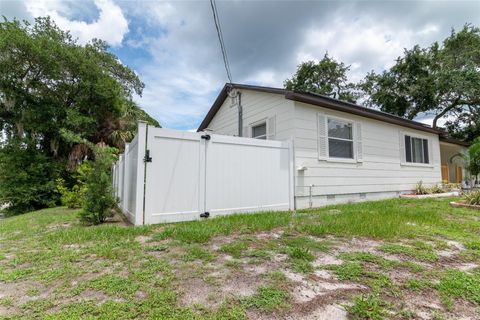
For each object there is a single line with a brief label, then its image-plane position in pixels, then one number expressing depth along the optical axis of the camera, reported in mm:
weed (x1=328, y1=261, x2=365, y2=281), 2316
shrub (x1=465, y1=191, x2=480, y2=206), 6402
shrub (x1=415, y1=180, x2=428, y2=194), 9523
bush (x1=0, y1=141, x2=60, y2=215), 10659
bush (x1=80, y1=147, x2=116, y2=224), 4875
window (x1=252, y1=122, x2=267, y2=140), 7797
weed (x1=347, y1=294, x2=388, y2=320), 1724
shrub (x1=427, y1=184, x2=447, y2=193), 9695
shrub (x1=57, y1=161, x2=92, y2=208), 8680
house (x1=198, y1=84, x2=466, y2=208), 6754
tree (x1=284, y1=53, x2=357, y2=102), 22658
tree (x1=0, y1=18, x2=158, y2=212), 10719
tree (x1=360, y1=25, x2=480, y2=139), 17000
